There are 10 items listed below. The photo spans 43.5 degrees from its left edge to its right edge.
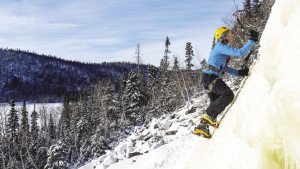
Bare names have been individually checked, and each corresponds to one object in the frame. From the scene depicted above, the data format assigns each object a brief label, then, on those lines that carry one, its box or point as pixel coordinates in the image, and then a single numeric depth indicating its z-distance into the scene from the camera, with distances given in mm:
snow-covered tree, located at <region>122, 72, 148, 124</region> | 58219
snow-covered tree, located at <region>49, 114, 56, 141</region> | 82594
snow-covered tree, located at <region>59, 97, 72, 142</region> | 71419
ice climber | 6742
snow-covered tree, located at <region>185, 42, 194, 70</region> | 79412
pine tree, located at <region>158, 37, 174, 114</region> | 55156
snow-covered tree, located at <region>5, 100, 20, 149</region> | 75062
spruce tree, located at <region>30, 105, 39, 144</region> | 75562
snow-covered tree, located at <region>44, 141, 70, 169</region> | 46750
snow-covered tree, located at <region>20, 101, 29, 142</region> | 73956
